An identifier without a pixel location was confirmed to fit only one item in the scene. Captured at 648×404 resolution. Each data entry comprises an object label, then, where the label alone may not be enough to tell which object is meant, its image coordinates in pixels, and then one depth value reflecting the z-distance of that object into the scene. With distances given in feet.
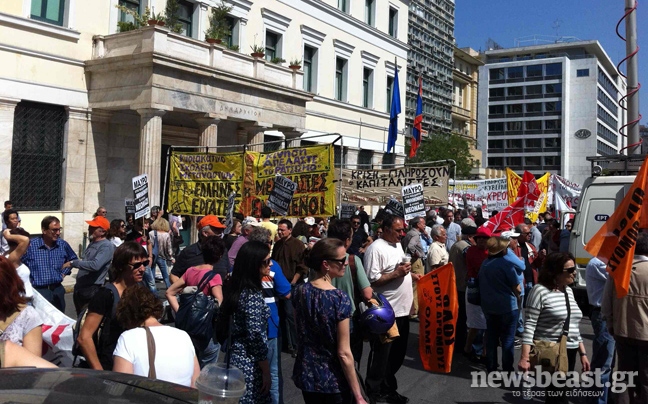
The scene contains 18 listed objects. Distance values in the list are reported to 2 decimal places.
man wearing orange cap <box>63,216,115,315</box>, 21.31
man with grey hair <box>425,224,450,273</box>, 27.86
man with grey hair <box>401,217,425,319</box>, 30.60
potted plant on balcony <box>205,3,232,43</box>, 61.31
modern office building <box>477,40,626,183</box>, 302.45
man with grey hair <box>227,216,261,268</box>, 26.84
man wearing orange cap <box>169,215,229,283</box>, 20.11
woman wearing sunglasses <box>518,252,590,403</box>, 16.57
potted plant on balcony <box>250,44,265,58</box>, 62.59
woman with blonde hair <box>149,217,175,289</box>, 38.63
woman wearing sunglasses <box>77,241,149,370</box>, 12.60
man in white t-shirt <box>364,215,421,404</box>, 19.54
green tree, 157.69
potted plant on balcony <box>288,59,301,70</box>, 68.64
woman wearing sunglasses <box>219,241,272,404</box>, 13.41
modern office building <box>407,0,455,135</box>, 169.48
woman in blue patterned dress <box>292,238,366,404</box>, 12.32
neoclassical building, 51.13
